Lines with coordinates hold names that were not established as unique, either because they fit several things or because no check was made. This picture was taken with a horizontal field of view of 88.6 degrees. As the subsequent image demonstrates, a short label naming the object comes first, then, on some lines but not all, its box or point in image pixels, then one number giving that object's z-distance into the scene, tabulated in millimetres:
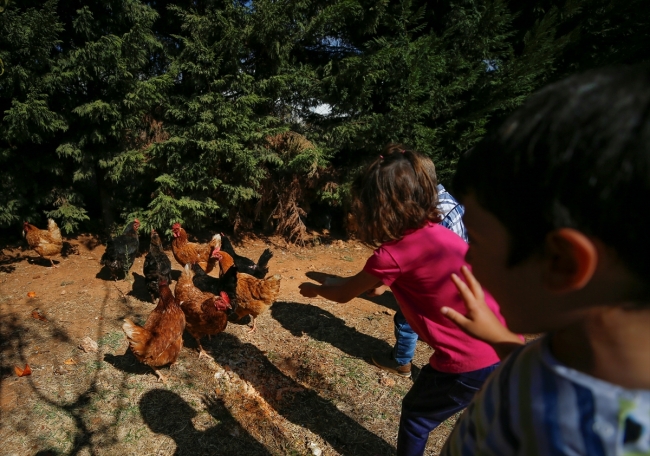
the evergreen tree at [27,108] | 4184
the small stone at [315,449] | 2396
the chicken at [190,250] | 4980
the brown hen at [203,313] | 3271
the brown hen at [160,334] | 2842
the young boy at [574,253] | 389
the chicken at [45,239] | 4918
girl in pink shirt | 1479
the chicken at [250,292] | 3824
